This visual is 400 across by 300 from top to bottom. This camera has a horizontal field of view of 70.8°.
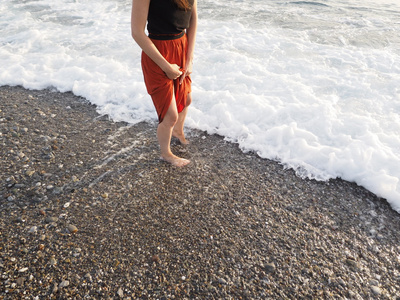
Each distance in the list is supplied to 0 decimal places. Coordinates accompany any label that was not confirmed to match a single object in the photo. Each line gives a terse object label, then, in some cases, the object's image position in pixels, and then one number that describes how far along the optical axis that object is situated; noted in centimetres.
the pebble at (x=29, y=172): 300
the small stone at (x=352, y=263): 230
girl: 233
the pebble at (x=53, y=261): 215
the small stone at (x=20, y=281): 200
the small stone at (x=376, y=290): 212
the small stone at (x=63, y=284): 202
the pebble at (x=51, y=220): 249
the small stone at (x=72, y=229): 242
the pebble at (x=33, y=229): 239
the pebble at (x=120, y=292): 201
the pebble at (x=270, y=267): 222
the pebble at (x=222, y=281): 212
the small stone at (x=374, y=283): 218
